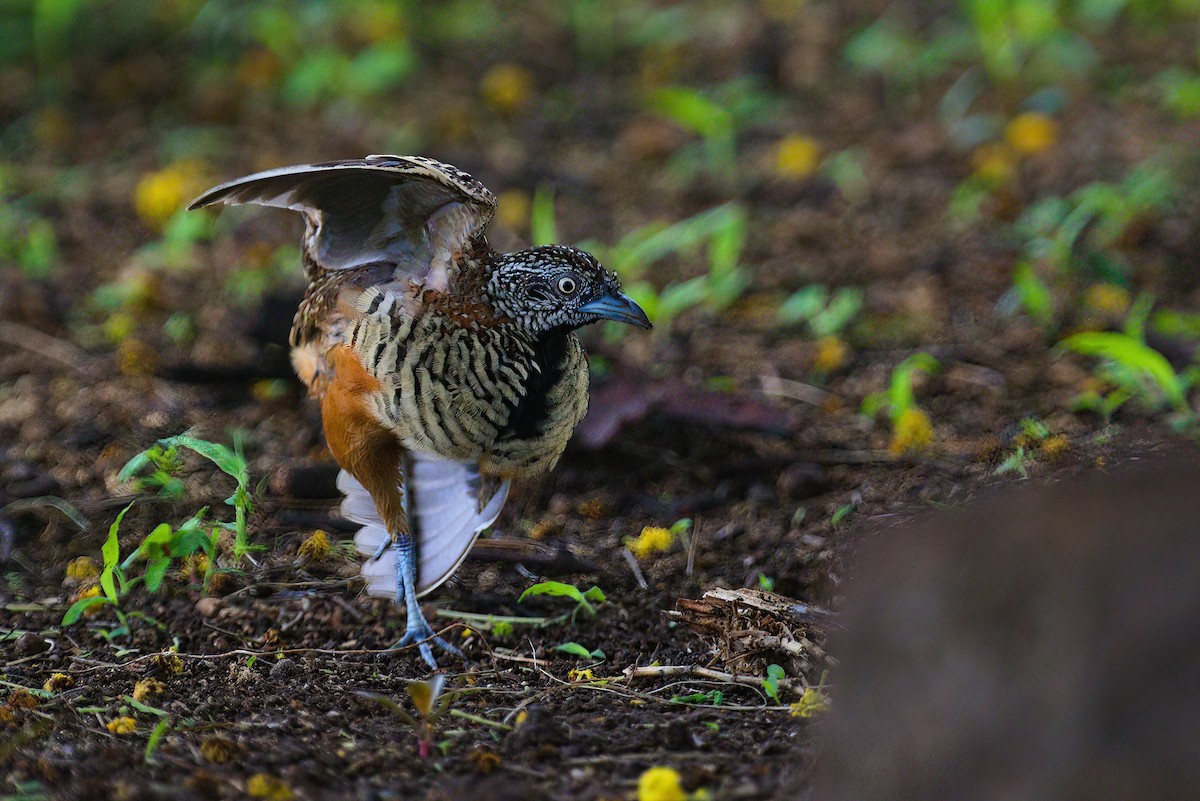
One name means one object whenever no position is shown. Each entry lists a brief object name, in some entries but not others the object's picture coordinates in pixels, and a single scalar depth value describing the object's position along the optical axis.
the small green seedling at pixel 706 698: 6.06
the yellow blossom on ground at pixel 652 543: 7.68
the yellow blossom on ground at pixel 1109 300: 9.94
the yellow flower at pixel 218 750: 5.15
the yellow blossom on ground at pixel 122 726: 5.59
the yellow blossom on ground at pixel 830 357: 9.80
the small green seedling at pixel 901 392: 8.64
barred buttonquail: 6.84
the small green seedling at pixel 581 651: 6.67
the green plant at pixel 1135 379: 8.32
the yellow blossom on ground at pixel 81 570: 7.43
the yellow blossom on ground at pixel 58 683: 6.18
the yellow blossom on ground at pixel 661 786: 4.66
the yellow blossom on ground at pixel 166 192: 12.23
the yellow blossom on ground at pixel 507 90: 14.33
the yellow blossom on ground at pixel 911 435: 8.41
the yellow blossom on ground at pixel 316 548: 7.57
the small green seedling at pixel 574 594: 6.83
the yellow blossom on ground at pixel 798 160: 12.76
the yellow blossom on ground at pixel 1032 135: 12.14
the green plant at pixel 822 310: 10.20
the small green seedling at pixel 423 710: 5.30
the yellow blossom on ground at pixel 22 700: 5.85
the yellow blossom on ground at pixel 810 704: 5.61
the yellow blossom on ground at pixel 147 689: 6.00
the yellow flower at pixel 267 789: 4.80
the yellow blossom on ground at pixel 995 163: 11.84
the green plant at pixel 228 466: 6.72
